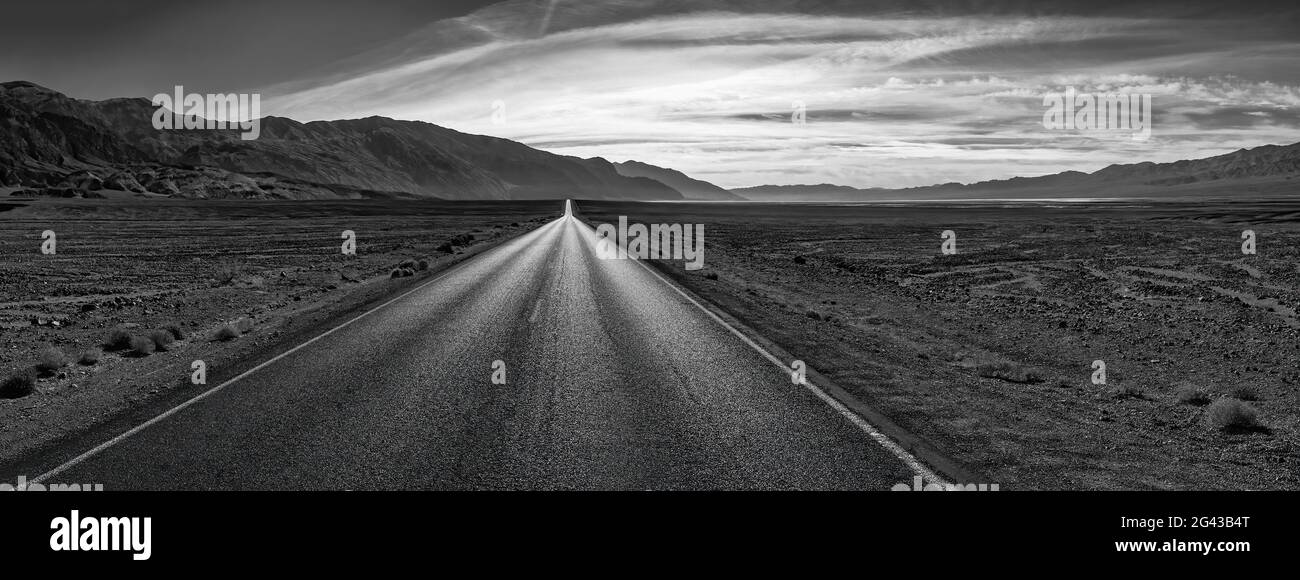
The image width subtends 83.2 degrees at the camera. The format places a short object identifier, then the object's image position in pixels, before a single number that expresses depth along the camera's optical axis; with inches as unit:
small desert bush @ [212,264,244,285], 952.8
